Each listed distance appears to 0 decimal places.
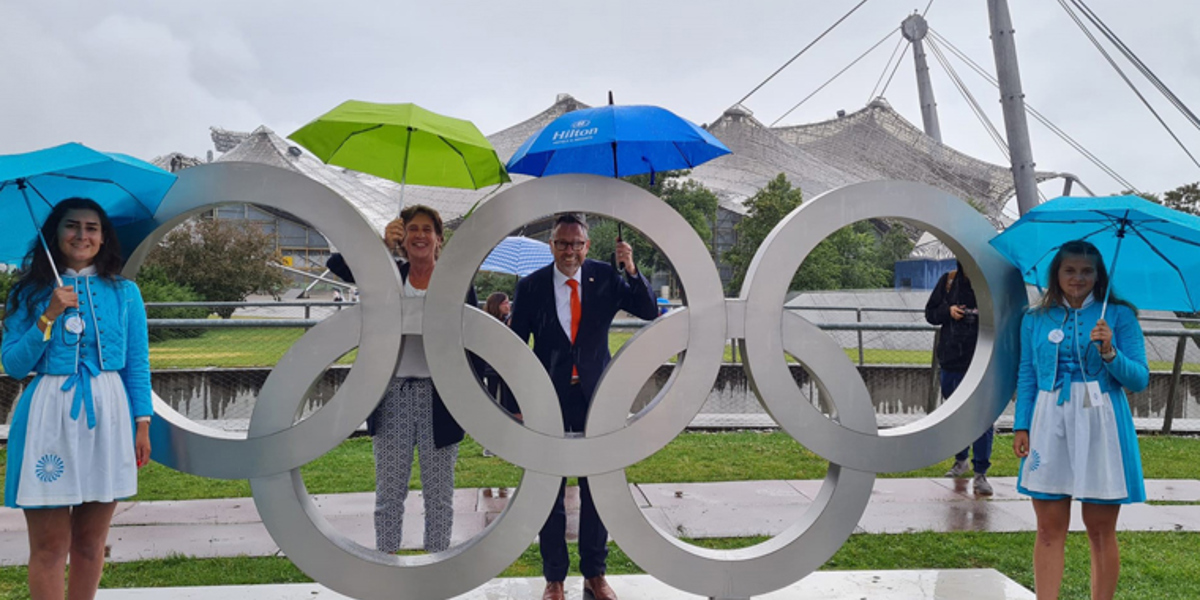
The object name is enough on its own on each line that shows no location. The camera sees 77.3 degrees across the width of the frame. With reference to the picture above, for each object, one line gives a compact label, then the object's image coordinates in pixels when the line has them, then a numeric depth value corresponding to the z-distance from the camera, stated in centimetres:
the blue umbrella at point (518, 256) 855
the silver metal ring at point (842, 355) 355
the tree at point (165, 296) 1697
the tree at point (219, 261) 2811
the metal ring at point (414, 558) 345
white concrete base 379
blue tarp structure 4316
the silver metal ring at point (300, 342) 341
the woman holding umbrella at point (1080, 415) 314
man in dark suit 367
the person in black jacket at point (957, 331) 560
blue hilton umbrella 338
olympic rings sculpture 341
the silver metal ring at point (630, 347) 339
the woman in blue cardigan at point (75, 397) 292
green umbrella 377
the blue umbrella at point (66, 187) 292
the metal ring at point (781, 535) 351
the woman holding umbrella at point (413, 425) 360
